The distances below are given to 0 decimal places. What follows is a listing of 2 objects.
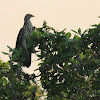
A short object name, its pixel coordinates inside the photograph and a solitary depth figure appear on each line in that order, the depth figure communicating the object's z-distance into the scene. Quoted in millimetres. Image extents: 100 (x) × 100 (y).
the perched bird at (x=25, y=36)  21459
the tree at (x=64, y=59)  18094
